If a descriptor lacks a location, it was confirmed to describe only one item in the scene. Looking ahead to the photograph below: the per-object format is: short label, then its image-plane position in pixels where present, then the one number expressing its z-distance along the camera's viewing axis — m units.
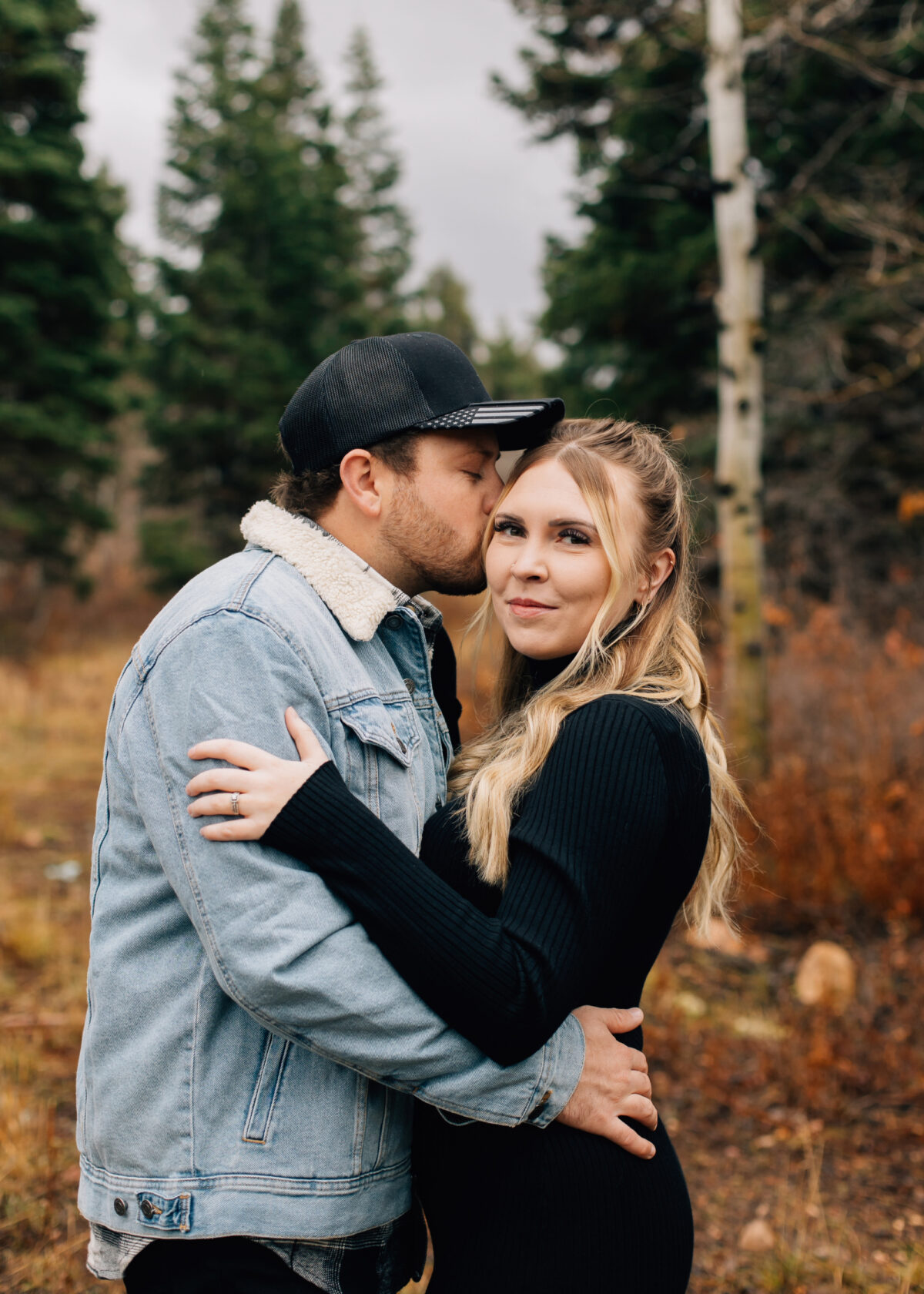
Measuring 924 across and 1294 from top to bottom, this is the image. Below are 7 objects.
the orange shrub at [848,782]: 5.69
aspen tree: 6.85
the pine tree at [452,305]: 52.41
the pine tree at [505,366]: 49.69
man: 1.57
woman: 1.59
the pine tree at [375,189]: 29.80
